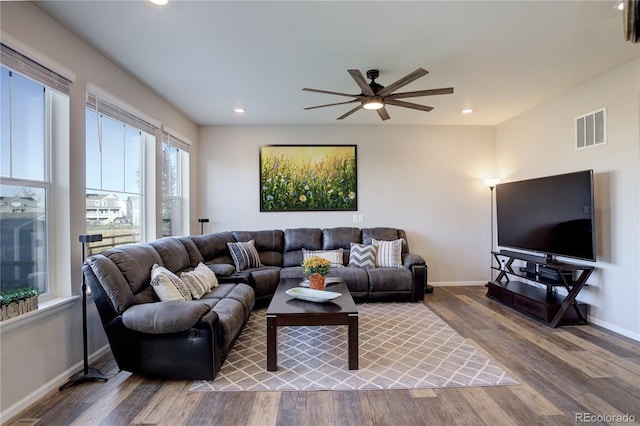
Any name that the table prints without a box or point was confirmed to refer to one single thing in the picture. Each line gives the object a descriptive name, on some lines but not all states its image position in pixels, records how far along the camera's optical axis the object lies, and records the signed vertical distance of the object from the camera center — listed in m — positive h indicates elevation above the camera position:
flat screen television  3.33 -0.07
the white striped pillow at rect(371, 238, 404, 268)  4.70 -0.65
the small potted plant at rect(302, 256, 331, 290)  3.17 -0.62
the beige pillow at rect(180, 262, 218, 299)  3.05 -0.70
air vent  3.42 +0.93
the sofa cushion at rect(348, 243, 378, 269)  4.69 -0.68
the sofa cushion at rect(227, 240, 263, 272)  4.45 -0.62
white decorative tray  2.83 -0.77
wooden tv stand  3.43 -1.05
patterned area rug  2.33 -1.29
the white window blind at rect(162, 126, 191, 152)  4.18 +1.09
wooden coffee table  2.52 -0.89
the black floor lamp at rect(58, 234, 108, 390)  2.31 -1.07
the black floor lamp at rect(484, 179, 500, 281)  5.13 +0.46
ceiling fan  2.70 +1.15
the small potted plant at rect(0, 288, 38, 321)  1.94 -0.57
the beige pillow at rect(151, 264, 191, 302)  2.65 -0.63
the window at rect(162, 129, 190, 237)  4.32 +0.48
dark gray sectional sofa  2.29 -0.82
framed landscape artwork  5.35 +0.61
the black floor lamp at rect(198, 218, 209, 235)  5.11 -0.14
